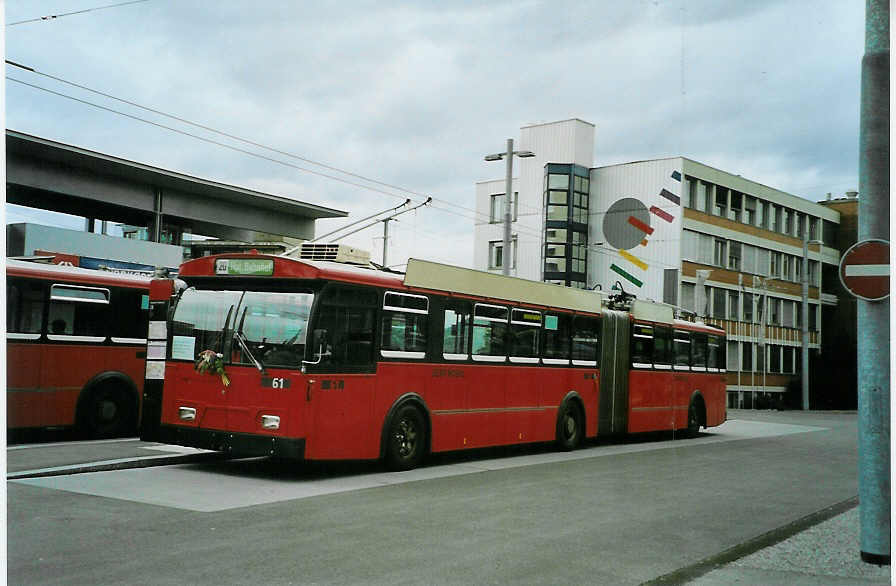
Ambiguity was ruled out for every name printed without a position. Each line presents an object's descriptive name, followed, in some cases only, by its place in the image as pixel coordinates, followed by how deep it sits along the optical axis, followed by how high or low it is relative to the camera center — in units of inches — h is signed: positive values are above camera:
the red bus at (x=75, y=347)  574.9 +3.3
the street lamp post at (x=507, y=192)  1036.5 +198.1
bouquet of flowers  482.9 -2.8
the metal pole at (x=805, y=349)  1881.5 +68.1
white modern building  1974.7 +322.1
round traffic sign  303.9 +37.7
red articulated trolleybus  474.9 +2.7
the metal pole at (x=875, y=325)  306.7 +20.0
